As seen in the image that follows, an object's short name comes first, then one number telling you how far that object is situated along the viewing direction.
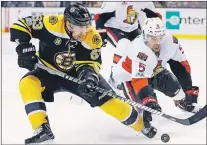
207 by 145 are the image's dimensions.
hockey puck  2.72
